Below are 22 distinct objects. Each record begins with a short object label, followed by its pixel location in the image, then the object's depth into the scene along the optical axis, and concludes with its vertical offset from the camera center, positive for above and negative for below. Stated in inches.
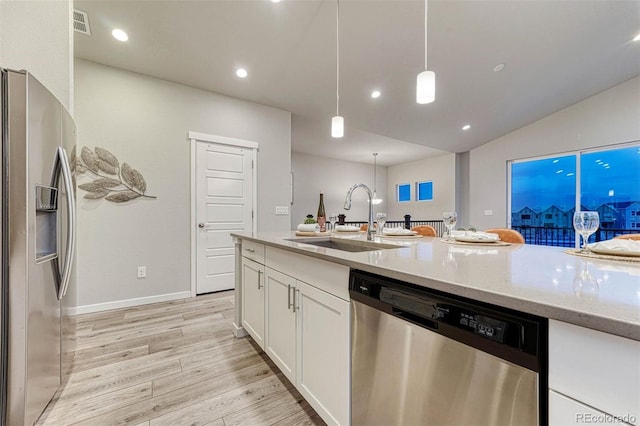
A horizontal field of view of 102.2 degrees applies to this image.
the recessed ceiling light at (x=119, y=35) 98.2 +68.3
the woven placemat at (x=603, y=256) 37.0 -6.9
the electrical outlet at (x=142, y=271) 121.5 -28.4
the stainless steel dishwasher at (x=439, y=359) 22.6 -16.2
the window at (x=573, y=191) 173.9 +16.4
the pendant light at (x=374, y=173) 351.6 +53.3
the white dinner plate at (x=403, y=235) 76.3 -6.9
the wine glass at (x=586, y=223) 42.9 -1.9
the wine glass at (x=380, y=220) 74.6 -2.6
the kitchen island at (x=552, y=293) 17.8 -7.6
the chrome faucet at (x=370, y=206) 69.4 +1.6
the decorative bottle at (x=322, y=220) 101.3 -3.3
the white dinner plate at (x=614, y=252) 37.0 -6.0
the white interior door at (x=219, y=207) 136.2 +2.6
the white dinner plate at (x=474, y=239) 59.7 -6.3
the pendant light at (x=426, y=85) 63.7 +31.4
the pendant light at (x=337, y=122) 90.8 +31.5
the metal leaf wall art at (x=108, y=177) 111.3 +15.3
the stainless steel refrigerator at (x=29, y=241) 45.0 -5.7
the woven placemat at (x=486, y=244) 58.8 -7.3
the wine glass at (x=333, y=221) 101.3 -3.7
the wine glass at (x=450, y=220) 67.9 -2.1
